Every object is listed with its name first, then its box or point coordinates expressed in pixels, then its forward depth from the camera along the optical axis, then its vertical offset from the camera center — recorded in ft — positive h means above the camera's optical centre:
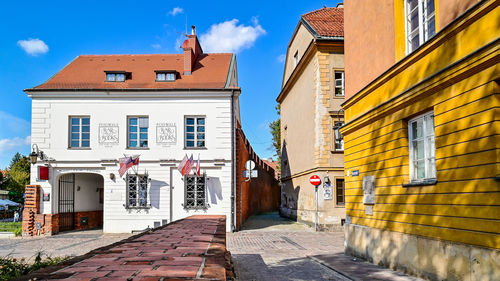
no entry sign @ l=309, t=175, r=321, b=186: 61.11 -0.86
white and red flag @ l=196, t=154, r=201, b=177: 60.54 +1.08
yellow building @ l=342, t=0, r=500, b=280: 19.54 +2.18
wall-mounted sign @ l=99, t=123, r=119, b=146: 62.90 +6.27
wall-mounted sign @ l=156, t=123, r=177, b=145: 62.75 +6.33
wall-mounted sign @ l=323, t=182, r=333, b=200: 62.28 -2.68
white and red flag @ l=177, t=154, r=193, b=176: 58.67 +1.41
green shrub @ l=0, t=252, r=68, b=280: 20.40 -4.74
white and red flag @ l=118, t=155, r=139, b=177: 58.70 +1.77
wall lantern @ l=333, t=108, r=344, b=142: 46.42 +4.46
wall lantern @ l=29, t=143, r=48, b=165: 60.66 +3.14
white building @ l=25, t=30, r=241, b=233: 61.67 +4.74
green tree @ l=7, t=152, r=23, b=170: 224.33 +10.30
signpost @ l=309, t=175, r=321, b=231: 61.21 -1.75
